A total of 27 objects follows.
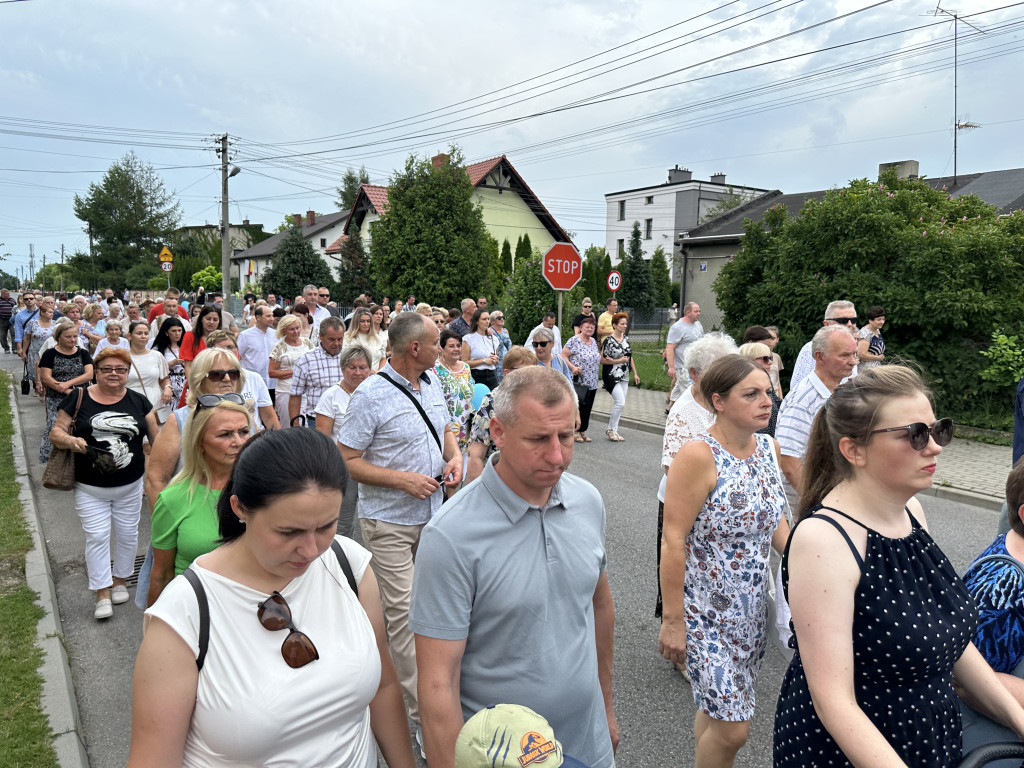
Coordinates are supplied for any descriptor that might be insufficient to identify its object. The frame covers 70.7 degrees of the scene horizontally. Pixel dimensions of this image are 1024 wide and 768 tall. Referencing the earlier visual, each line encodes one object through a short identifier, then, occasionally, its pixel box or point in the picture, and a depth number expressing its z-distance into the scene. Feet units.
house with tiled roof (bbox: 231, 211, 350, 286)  217.97
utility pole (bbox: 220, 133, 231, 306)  94.32
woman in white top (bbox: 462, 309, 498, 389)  35.32
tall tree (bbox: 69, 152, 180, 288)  228.63
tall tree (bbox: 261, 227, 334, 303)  152.15
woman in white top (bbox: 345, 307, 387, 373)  25.04
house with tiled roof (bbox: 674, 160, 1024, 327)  88.38
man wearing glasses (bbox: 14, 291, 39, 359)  53.35
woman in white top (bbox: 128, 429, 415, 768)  5.71
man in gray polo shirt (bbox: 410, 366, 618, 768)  6.48
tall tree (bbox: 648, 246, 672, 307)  183.62
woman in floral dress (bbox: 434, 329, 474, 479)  19.31
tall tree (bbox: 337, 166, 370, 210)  239.50
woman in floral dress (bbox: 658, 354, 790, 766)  9.51
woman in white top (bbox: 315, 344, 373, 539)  17.00
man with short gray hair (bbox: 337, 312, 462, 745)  12.66
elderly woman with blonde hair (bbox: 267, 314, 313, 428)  26.00
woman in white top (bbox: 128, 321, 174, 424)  23.52
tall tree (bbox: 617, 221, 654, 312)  173.17
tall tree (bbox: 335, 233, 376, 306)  144.66
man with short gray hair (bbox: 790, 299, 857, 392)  21.56
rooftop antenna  94.79
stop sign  45.03
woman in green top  9.64
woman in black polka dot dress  6.32
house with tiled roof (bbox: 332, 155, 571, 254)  147.64
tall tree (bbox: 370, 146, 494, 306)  93.50
